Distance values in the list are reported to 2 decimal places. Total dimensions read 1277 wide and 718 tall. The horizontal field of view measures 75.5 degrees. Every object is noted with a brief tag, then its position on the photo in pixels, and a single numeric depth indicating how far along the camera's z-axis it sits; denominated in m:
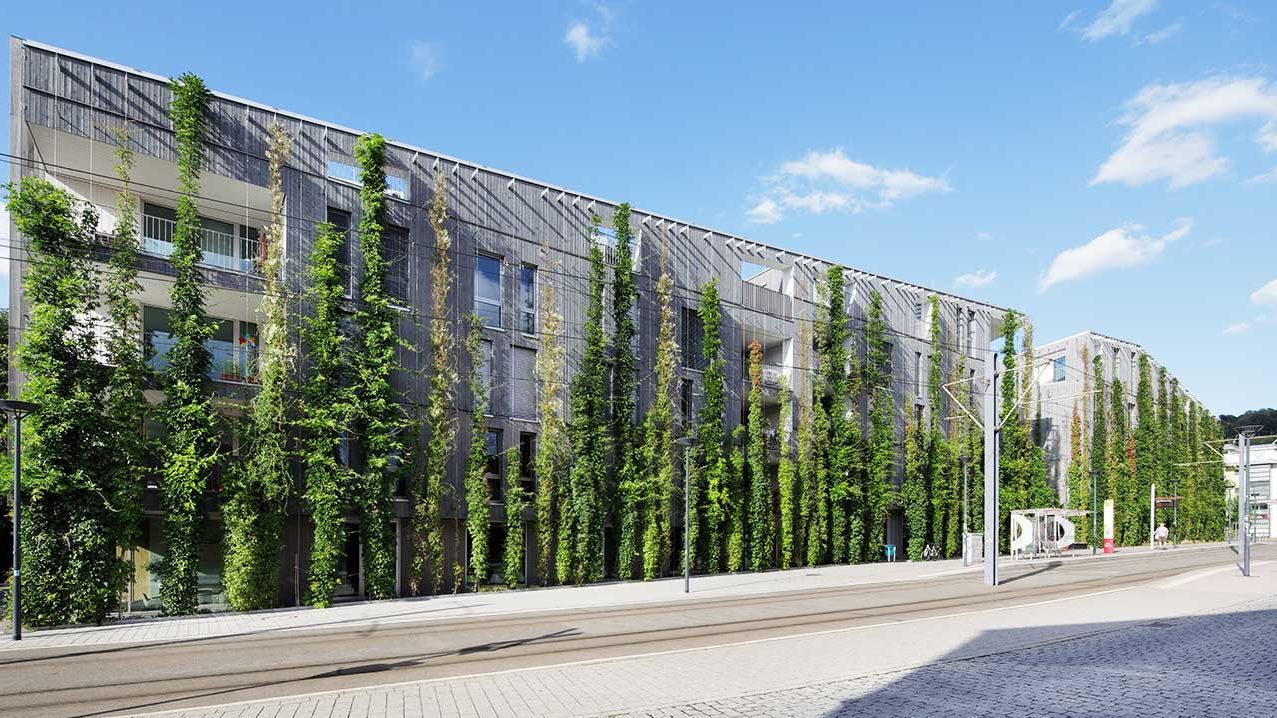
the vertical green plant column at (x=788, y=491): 35.81
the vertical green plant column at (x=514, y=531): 26.75
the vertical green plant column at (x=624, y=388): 30.20
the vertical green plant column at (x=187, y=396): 20.64
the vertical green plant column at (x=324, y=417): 22.61
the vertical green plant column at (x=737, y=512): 33.38
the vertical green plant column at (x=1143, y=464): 60.78
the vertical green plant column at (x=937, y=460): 43.28
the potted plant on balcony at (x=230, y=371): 23.06
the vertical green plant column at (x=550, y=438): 28.14
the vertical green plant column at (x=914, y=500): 42.00
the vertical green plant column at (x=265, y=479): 21.33
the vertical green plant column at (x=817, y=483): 37.03
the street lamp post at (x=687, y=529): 25.32
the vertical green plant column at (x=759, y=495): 34.31
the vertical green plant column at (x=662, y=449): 30.80
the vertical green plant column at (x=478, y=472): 26.19
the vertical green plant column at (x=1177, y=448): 65.69
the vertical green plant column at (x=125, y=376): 19.72
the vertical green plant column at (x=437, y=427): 25.23
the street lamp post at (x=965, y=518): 36.88
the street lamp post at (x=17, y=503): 16.28
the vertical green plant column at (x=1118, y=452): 59.62
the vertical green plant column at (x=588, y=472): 28.73
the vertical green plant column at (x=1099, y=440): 58.59
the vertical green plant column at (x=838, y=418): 38.25
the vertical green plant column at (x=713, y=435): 32.56
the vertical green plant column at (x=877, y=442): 39.91
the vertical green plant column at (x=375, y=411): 23.73
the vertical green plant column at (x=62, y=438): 18.59
